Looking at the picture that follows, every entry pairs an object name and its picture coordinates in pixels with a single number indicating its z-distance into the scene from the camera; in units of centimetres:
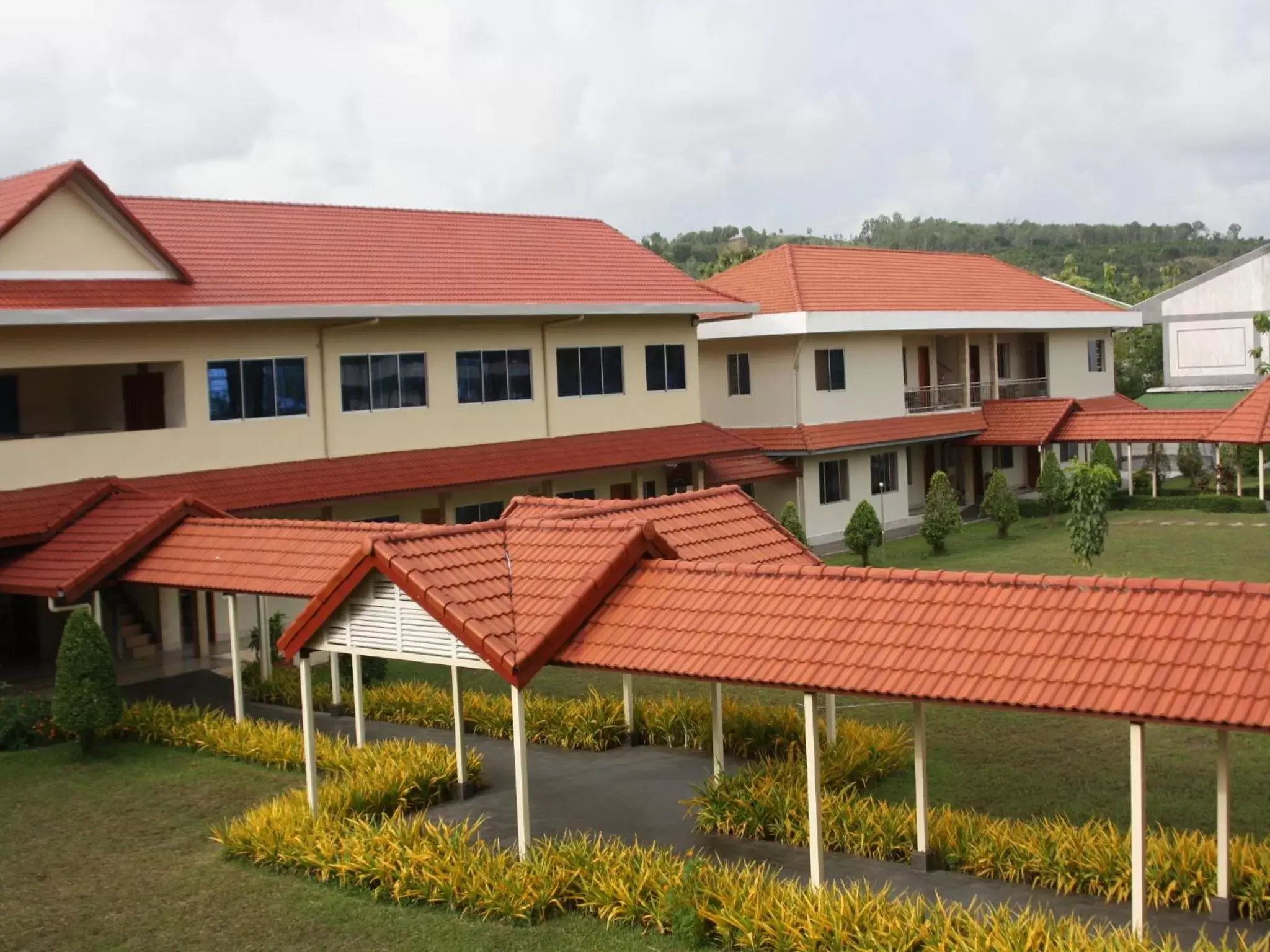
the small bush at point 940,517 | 3278
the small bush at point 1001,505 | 3538
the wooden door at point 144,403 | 2495
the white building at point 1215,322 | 5191
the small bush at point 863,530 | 3102
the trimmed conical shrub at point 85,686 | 1770
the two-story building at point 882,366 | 3631
